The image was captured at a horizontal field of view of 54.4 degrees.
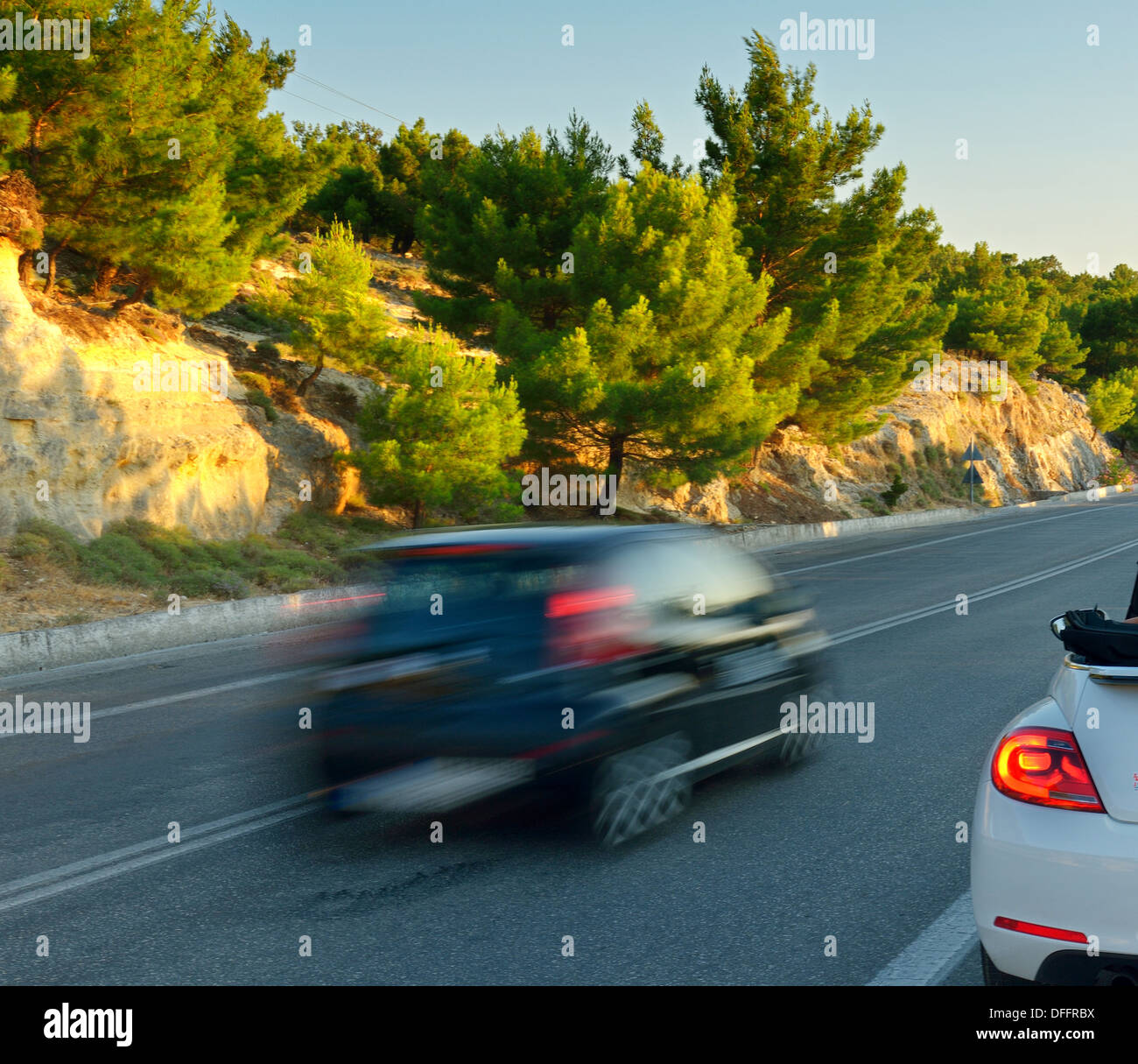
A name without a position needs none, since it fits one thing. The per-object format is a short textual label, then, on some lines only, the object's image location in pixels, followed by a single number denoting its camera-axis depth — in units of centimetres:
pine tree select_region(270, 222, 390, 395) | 2269
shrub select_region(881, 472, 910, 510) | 4597
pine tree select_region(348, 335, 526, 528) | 2097
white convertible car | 293
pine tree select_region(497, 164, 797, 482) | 2553
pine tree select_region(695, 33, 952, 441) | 3572
